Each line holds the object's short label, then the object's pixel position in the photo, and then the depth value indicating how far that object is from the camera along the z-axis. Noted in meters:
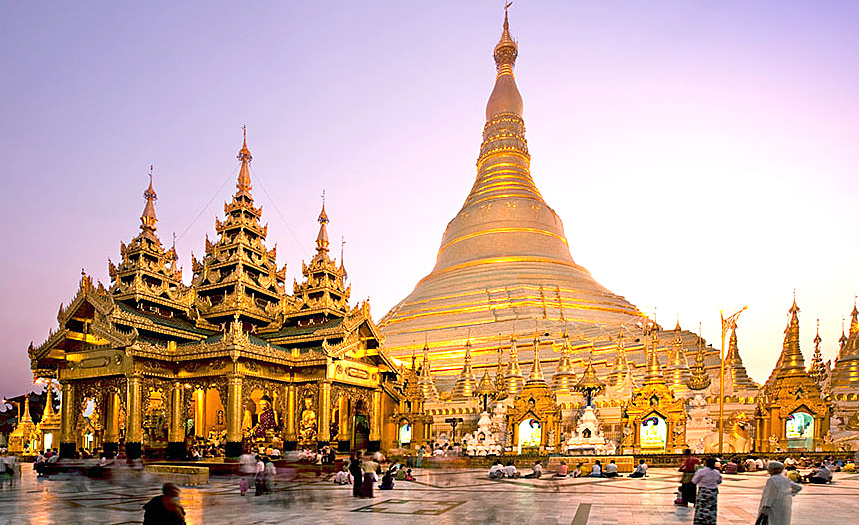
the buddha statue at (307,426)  28.09
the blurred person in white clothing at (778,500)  7.54
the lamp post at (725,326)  24.69
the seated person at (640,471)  20.30
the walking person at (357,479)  14.82
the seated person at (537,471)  20.66
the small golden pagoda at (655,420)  27.86
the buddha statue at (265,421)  28.73
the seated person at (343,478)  18.77
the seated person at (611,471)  20.62
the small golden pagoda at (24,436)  38.00
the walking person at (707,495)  9.50
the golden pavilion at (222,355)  25.70
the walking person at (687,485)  12.67
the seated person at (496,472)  20.72
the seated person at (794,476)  17.81
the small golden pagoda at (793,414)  28.00
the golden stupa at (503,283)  47.84
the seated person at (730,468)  22.12
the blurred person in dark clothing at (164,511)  5.91
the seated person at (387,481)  16.66
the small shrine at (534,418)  30.09
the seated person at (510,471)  21.08
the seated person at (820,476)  18.21
